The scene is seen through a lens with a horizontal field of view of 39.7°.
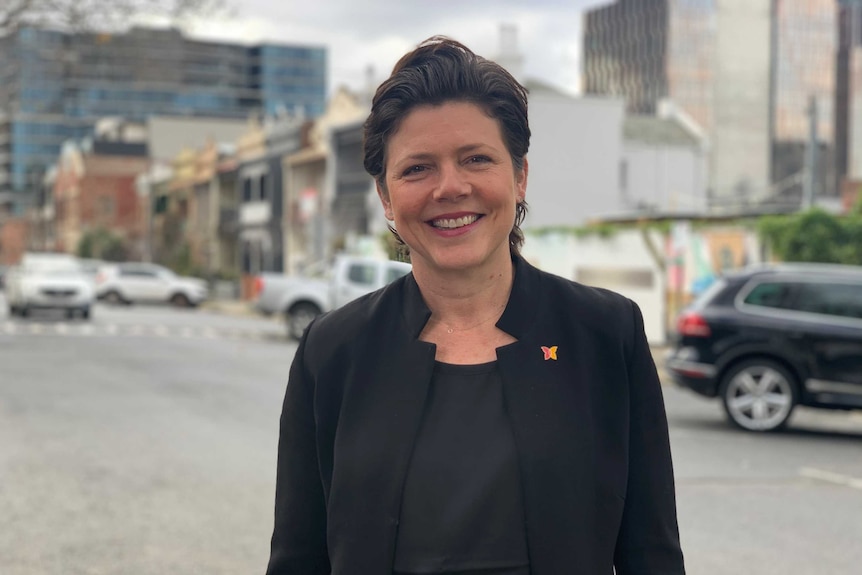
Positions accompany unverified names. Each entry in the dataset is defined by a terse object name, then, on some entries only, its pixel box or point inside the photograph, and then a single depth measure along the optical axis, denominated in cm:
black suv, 1229
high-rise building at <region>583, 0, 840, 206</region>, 11138
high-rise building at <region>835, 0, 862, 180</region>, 11575
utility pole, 2948
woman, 214
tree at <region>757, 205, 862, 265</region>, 2075
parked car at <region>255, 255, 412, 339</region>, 2339
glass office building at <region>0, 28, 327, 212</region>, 15912
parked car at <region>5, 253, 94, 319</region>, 3155
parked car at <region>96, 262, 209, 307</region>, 4634
